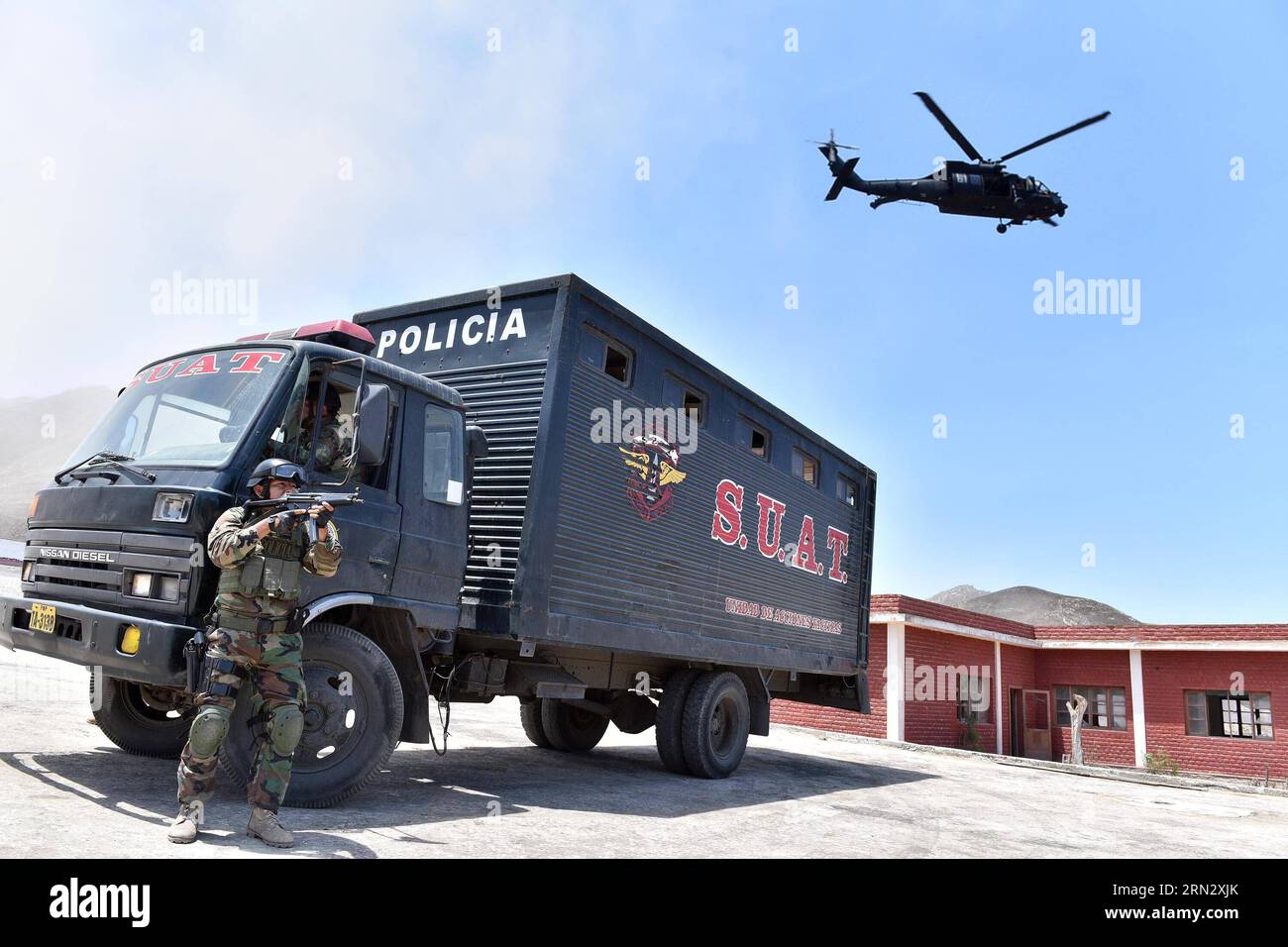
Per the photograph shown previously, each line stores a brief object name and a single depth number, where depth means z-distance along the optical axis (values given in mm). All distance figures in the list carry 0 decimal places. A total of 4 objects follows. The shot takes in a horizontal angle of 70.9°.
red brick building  20594
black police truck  4941
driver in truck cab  5242
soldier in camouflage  4199
